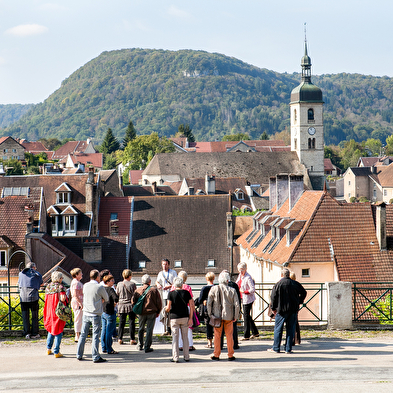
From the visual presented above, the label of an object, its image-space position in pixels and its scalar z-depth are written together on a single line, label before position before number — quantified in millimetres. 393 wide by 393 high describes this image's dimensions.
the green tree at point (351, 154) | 182000
